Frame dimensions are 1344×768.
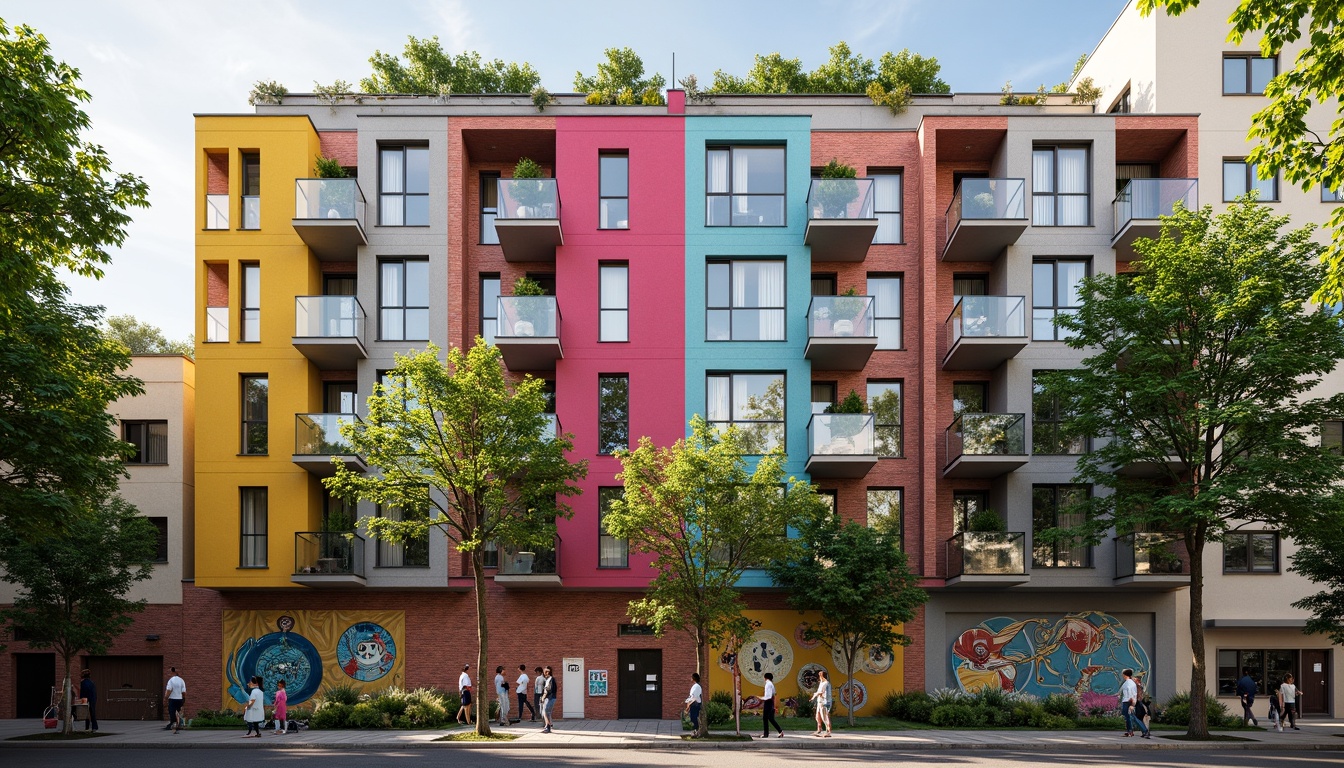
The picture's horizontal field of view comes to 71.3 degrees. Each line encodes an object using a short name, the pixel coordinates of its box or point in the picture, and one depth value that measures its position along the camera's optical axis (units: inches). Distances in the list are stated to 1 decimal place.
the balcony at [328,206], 1078.4
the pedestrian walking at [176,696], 948.6
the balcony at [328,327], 1062.4
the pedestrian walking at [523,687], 1000.2
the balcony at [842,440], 1050.1
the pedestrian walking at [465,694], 967.0
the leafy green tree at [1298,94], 486.3
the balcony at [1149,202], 1087.0
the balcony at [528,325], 1064.2
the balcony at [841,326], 1062.4
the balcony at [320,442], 1050.7
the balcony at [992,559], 1029.8
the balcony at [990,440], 1049.6
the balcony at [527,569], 1032.8
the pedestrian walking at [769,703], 887.7
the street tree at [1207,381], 851.1
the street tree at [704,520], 869.2
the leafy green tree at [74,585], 925.8
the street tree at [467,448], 868.6
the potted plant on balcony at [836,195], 1079.6
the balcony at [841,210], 1071.0
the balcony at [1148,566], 1028.5
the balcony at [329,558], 1035.9
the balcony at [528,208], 1079.6
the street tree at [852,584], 940.0
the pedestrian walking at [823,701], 893.2
